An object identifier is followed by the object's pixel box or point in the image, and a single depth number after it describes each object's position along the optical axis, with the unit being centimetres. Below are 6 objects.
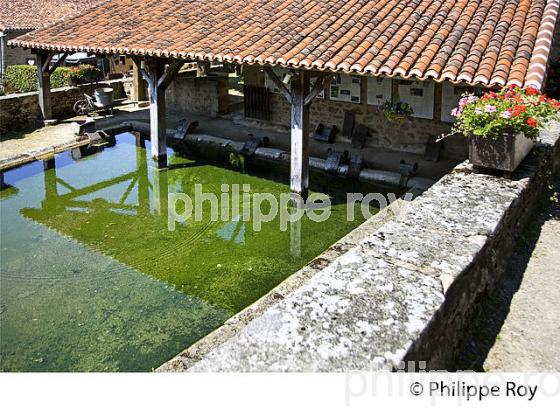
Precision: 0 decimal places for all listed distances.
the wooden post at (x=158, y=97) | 1053
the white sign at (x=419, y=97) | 1109
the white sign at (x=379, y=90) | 1164
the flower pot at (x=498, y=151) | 479
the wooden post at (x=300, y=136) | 849
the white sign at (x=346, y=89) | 1218
